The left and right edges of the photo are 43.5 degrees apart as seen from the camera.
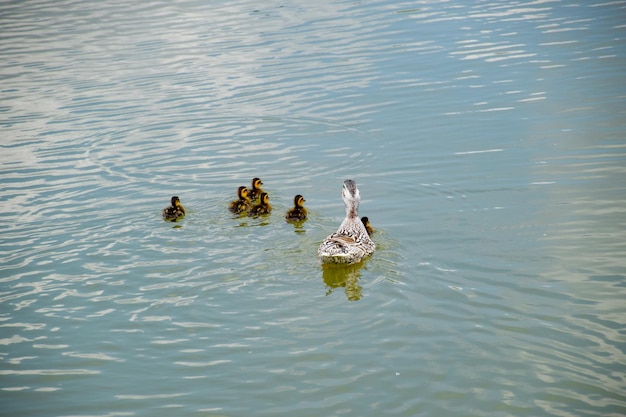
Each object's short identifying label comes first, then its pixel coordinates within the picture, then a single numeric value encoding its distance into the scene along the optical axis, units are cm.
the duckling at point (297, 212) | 1071
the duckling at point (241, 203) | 1111
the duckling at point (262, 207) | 1098
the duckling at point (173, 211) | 1097
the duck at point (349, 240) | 920
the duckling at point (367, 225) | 1023
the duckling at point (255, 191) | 1163
